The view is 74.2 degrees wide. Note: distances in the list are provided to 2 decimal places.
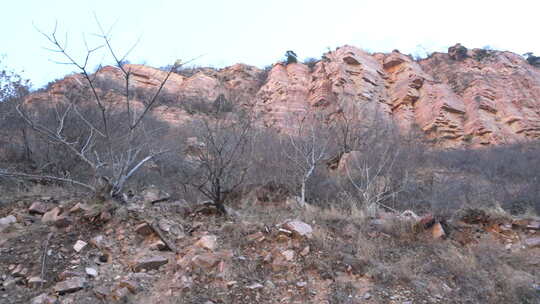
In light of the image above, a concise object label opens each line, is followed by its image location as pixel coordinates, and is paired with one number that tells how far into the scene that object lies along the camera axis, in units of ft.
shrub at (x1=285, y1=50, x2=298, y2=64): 88.53
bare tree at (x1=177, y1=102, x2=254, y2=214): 17.80
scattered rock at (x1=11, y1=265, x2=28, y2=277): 12.14
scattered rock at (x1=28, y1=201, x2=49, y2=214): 16.28
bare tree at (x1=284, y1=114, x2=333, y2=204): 27.86
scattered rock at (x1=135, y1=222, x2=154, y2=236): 14.96
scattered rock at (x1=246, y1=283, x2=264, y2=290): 12.56
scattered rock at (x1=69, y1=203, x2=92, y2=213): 15.72
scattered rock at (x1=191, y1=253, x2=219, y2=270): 13.44
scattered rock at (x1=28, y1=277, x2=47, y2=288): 11.78
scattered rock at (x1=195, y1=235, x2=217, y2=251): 14.62
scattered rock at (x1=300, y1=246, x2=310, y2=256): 14.44
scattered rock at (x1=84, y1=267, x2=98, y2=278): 12.42
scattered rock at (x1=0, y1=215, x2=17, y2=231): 15.01
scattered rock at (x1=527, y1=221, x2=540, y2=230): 16.97
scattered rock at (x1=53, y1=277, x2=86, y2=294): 11.53
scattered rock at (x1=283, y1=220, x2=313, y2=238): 15.40
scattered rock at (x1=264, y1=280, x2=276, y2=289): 12.74
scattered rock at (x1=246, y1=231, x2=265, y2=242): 15.41
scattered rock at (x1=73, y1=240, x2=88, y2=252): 13.57
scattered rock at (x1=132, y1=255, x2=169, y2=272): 13.15
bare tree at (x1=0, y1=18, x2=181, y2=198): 16.75
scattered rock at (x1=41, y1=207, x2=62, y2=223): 15.43
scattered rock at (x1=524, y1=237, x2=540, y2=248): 15.93
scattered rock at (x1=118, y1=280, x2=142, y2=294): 12.01
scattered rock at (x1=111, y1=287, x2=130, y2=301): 11.51
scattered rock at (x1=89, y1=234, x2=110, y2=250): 13.91
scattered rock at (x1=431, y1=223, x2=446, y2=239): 16.74
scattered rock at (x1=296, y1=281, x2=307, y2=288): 12.77
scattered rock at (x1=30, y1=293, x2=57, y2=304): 11.05
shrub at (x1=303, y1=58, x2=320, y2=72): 86.95
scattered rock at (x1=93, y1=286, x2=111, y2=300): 11.52
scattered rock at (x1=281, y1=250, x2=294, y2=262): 14.15
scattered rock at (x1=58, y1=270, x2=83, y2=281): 12.12
